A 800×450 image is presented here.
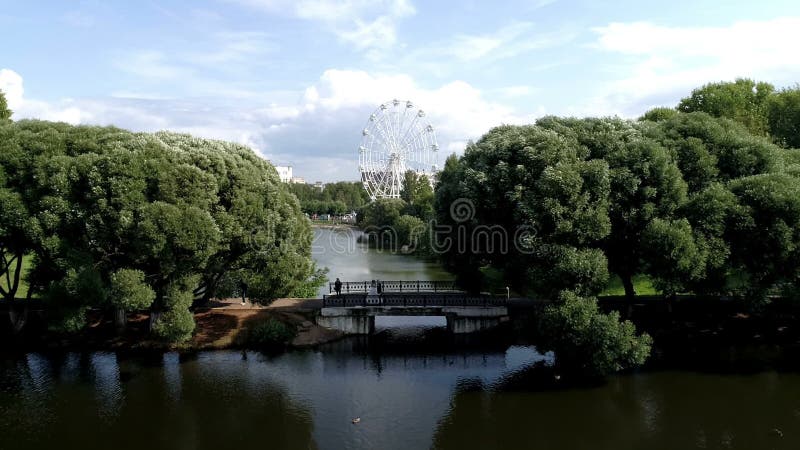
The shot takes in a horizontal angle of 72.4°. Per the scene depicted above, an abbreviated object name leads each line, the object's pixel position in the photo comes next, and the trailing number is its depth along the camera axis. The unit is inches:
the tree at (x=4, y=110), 1758.2
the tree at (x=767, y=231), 848.3
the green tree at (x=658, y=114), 1649.9
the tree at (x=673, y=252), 823.1
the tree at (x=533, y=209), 853.8
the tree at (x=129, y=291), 901.8
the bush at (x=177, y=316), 953.5
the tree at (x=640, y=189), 890.1
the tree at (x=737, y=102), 1706.4
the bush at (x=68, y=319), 936.3
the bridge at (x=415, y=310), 1198.3
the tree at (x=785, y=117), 1576.0
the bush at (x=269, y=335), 1121.4
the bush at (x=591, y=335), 826.2
